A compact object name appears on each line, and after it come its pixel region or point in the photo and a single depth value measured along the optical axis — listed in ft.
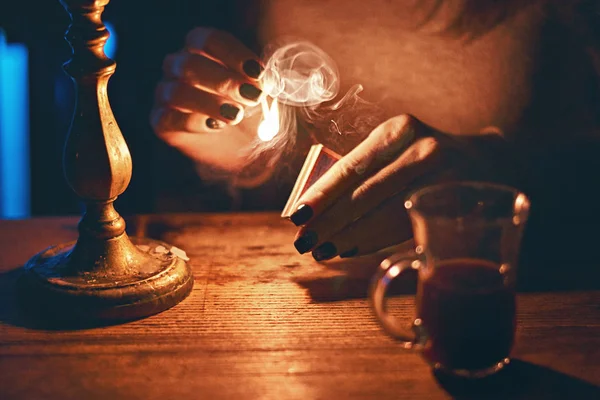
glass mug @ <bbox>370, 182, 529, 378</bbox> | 2.01
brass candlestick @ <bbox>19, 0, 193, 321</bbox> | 2.26
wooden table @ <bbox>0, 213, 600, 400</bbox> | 2.05
